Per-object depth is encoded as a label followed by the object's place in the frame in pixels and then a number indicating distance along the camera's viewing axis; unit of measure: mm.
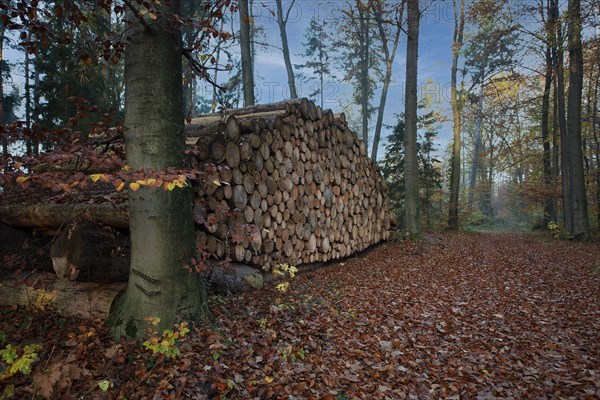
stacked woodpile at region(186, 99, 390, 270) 4941
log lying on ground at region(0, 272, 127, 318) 3695
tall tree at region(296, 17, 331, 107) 25422
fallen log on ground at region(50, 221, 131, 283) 3621
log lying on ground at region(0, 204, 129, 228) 3961
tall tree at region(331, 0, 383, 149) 19922
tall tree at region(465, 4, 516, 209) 13891
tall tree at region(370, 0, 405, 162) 16750
